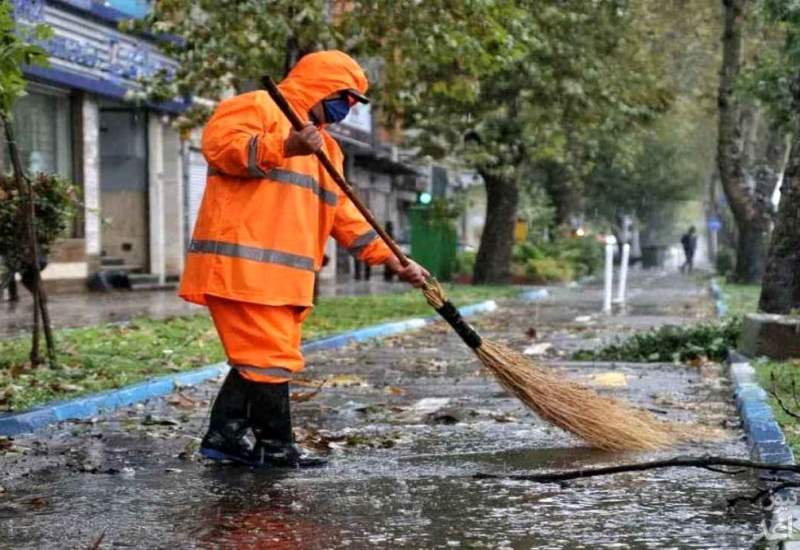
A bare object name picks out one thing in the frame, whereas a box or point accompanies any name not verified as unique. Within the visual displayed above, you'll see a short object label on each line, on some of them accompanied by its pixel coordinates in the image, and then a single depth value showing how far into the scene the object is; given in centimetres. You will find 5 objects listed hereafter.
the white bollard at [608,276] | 3673
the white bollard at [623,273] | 4254
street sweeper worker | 965
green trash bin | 5691
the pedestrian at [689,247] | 9547
